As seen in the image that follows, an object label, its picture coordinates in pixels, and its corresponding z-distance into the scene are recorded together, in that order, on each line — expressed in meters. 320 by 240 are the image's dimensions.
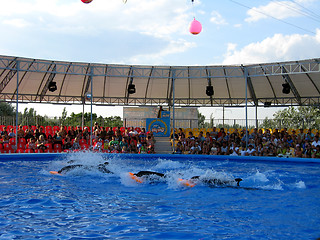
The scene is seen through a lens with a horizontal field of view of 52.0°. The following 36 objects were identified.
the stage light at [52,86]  16.69
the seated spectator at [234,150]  13.64
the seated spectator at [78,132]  15.41
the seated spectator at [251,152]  13.28
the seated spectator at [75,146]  14.29
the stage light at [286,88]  16.80
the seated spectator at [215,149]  13.84
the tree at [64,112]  31.15
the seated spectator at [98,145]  14.45
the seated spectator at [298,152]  12.44
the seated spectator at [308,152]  12.34
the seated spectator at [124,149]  14.27
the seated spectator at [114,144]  14.52
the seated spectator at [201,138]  14.97
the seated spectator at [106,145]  14.76
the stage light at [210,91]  17.80
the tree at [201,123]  19.09
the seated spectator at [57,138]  14.61
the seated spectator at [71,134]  15.59
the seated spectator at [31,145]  13.88
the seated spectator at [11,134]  14.52
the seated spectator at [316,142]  13.08
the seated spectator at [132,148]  14.57
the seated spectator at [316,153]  12.01
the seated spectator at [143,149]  14.73
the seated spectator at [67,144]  14.50
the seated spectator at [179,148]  14.46
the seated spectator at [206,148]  14.05
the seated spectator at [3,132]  14.73
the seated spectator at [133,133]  15.71
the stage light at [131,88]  17.58
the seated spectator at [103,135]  15.59
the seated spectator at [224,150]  13.81
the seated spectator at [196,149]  14.27
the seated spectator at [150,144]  15.09
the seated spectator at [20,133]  14.71
